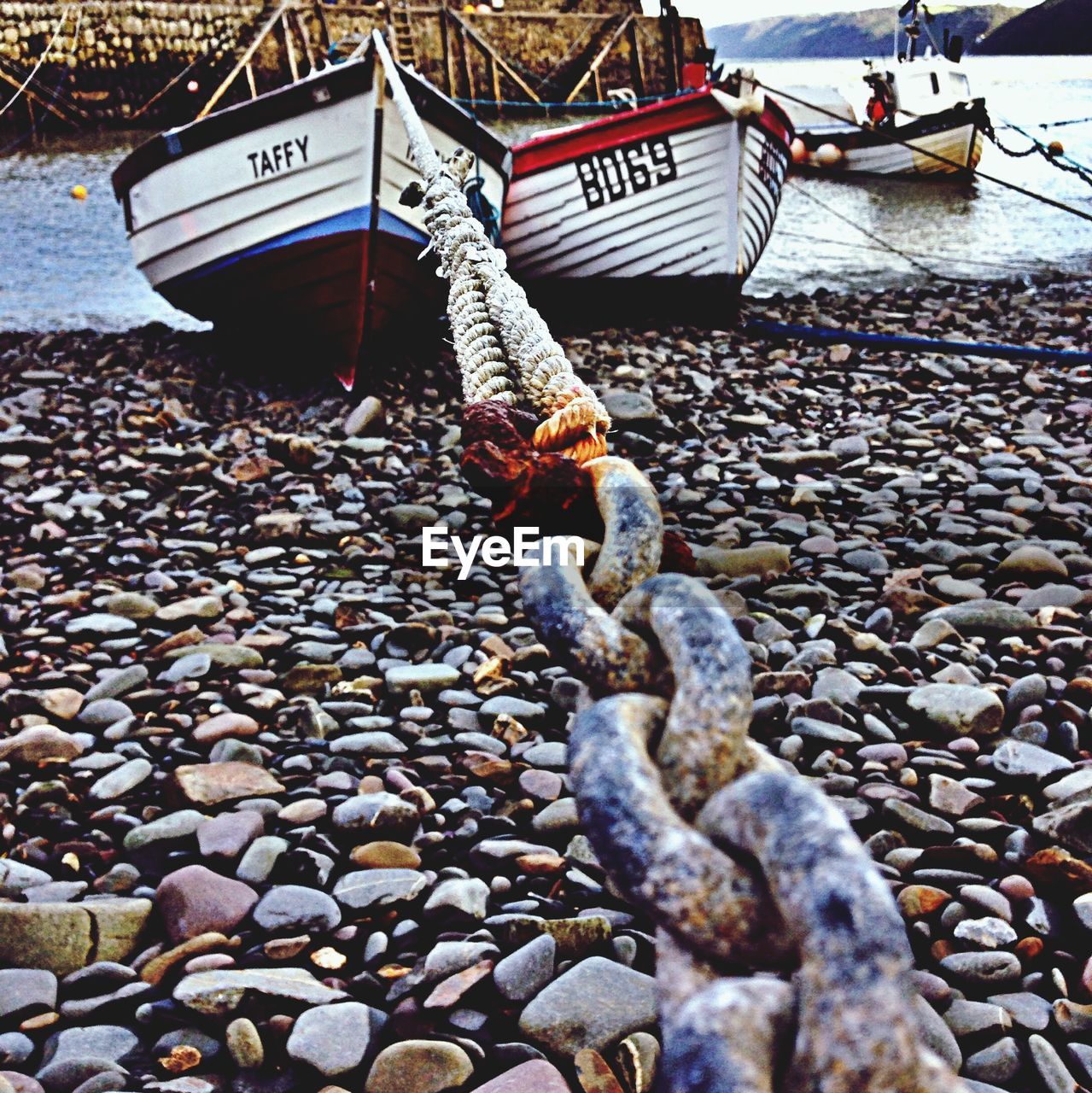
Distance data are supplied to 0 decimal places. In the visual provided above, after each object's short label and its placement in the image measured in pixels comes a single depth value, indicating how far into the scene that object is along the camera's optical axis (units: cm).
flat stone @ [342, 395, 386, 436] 570
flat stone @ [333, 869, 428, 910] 220
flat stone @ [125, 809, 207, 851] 240
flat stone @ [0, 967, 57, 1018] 191
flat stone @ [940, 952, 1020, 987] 195
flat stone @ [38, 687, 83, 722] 300
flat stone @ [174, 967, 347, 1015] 189
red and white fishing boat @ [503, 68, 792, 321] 779
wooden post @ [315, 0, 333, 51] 2872
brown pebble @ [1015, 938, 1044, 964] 201
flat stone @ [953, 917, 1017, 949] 203
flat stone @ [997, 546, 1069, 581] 374
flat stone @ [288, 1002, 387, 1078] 178
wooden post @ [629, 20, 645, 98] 3269
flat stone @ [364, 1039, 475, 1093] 174
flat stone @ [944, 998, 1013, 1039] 182
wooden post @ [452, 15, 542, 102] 2975
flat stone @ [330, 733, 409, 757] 279
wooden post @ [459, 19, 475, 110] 2989
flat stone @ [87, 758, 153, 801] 260
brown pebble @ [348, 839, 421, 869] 233
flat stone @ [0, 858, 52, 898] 225
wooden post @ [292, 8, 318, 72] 2842
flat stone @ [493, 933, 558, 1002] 193
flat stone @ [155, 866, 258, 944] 212
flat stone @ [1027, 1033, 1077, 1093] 172
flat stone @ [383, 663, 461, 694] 313
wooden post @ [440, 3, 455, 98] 2998
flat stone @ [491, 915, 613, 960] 203
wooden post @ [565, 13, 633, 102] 3121
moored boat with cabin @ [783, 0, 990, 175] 1755
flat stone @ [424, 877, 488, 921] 215
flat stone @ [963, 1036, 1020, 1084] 175
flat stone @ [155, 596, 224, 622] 365
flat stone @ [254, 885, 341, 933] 214
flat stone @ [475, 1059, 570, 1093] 170
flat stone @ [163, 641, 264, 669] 328
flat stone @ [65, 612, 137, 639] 354
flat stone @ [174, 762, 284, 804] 257
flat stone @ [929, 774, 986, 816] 245
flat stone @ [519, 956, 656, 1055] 181
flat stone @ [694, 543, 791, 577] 389
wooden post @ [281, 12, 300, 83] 2800
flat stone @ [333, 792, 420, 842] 243
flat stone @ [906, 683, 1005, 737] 278
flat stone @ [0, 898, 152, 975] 202
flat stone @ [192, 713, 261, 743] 285
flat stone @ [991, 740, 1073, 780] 255
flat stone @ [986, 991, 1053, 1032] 184
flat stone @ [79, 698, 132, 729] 296
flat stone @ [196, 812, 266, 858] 235
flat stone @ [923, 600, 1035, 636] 333
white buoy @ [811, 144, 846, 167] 1861
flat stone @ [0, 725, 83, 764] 274
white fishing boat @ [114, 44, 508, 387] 623
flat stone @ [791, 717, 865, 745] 274
